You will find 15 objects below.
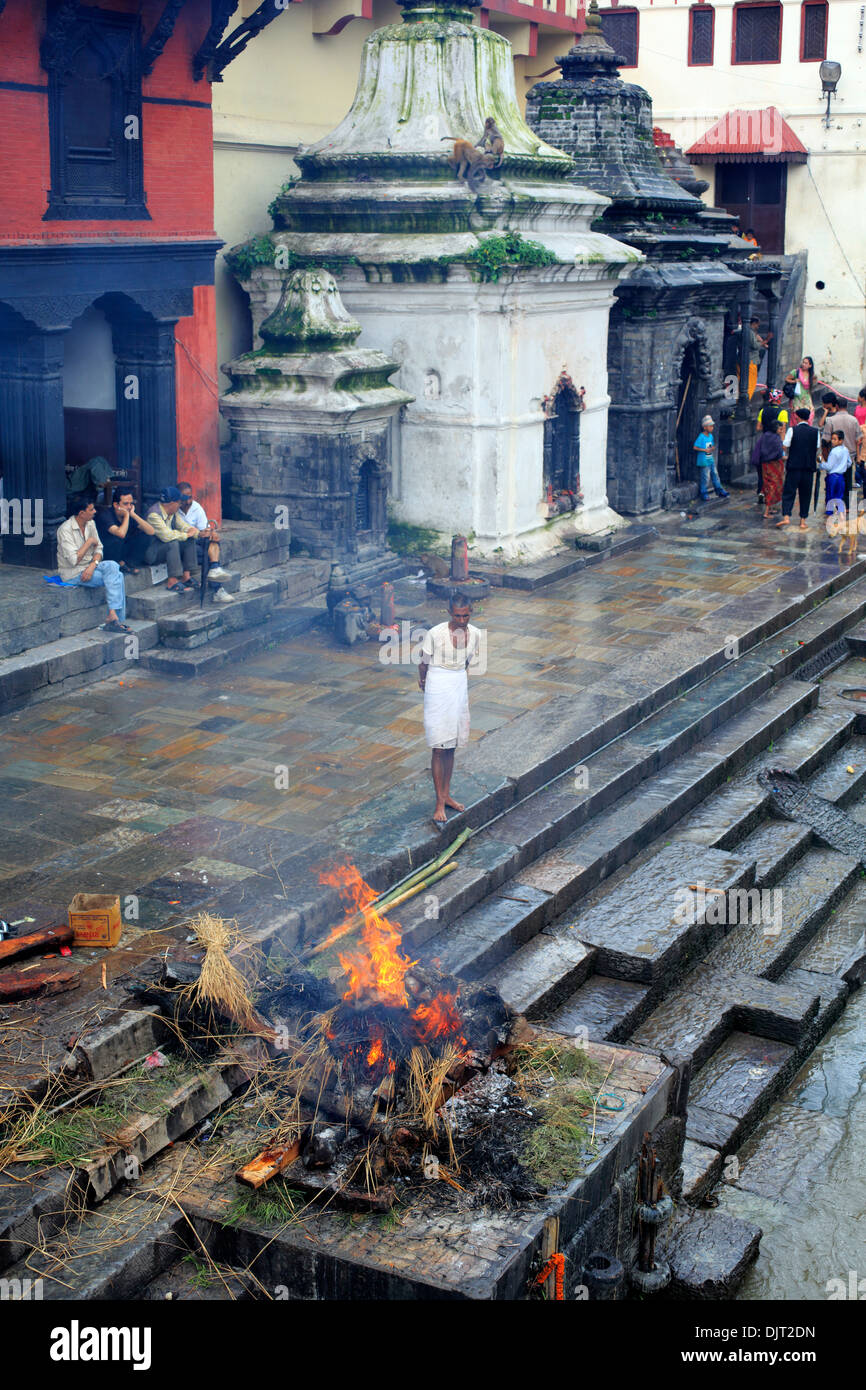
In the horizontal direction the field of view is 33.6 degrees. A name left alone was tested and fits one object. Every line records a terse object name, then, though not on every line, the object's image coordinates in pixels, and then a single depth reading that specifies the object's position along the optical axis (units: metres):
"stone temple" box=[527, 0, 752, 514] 17.84
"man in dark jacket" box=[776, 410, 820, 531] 16.80
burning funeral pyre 5.78
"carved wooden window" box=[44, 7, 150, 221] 11.57
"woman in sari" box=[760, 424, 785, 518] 18.05
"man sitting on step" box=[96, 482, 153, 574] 12.12
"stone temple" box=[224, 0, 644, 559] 14.44
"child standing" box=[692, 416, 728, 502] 19.04
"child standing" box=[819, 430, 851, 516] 16.91
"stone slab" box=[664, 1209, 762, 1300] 6.30
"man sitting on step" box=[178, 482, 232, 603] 12.66
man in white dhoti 8.62
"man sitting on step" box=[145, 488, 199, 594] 12.59
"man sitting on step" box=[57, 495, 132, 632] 11.66
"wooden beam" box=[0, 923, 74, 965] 7.13
